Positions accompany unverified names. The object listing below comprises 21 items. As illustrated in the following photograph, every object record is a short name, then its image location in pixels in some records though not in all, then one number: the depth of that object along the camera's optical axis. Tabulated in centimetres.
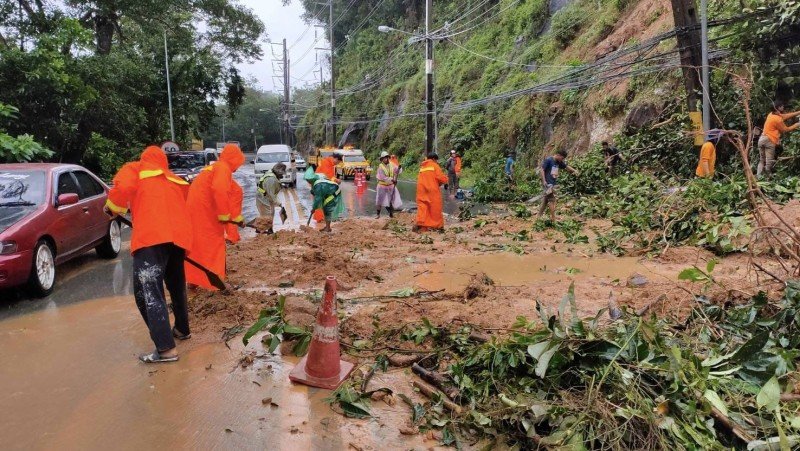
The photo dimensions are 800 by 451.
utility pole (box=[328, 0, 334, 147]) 4647
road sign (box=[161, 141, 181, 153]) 2286
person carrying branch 1060
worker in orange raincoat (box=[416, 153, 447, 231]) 1042
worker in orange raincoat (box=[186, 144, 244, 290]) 520
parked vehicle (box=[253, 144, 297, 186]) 2422
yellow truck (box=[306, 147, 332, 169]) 3492
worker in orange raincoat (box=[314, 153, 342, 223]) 1101
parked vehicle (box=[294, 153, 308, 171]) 3323
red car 581
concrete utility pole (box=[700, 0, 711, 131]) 1144
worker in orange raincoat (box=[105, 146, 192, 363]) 425
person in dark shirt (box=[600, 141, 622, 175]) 1454
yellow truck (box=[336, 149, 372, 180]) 3016
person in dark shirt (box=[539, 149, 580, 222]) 1086
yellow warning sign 1227
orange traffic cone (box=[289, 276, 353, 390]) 385
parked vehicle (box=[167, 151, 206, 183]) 1721
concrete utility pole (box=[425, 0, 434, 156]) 2426
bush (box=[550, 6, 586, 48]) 2412
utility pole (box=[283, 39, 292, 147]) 6234
